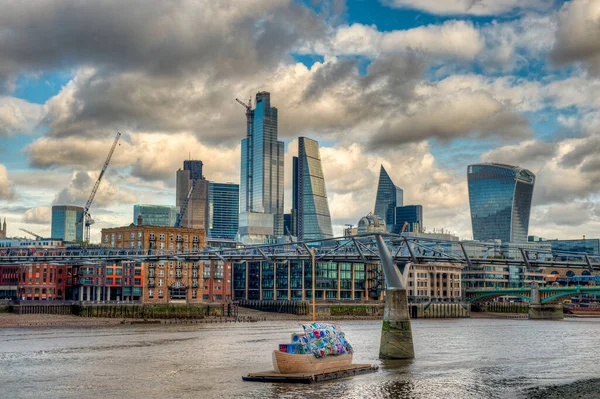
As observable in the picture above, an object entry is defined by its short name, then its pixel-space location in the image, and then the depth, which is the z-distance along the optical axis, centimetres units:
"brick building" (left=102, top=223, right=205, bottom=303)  19662
